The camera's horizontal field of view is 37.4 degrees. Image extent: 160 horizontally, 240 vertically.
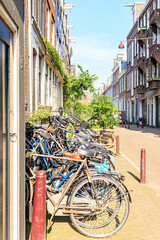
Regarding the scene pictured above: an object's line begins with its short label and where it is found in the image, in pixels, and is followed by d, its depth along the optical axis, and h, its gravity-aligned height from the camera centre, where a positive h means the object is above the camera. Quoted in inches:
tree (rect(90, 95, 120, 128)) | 474.3 +2.9
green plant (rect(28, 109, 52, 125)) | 300.8 -2.0
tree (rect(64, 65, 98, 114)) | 628.1 +83.7
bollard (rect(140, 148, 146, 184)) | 215.5 -50.0
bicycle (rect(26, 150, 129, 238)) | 121.4 -44.7
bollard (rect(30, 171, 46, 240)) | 100.4 -40.8
